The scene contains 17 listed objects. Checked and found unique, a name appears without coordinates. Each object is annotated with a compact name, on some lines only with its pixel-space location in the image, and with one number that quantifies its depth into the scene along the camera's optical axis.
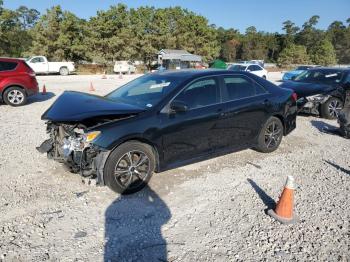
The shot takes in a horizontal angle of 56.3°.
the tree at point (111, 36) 40.41
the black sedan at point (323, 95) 9.63
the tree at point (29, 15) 83.80
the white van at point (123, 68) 36.03
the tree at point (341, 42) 91.38
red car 10.57
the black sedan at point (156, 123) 4.34
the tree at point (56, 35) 38.06
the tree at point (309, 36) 84.19
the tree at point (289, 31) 84.50
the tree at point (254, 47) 75.81
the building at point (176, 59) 39.91
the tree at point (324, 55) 69.25
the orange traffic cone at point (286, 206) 3.93
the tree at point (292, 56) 62.12
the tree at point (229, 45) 78.81
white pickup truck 27.78
